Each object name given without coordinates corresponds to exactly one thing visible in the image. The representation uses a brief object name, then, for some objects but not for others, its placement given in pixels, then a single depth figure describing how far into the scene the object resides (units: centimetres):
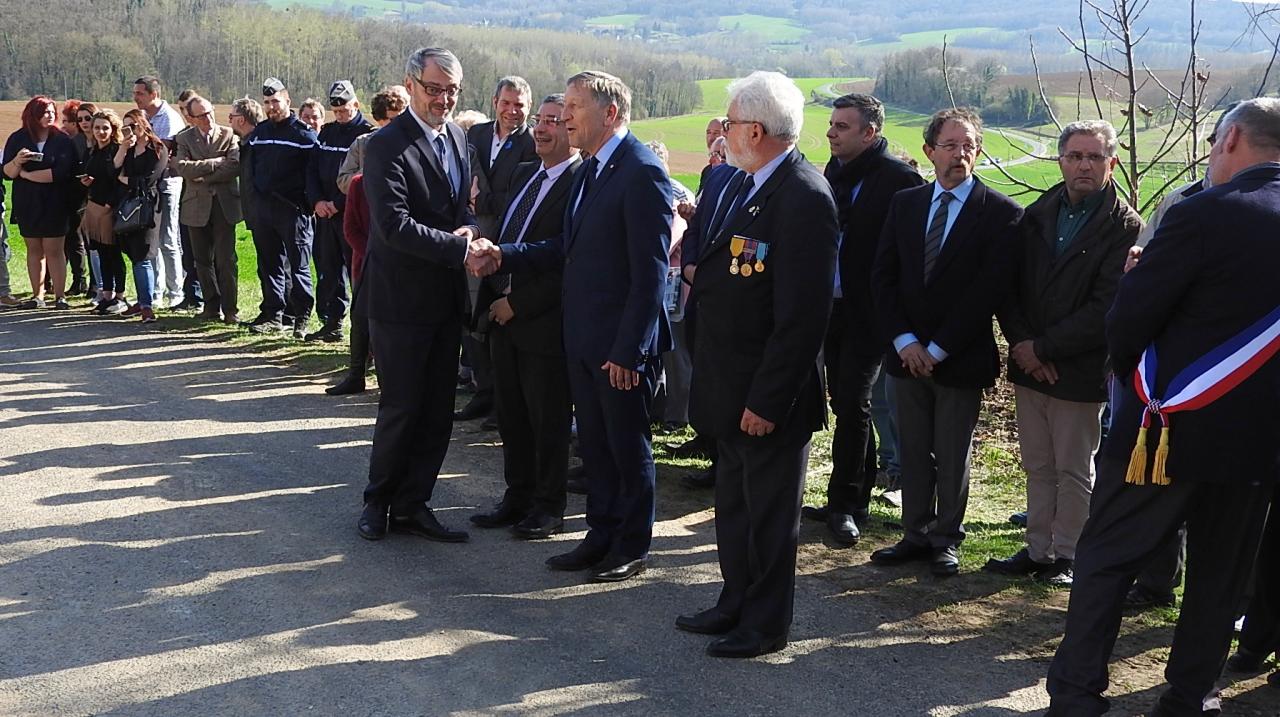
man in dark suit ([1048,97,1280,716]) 411
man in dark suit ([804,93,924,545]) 647
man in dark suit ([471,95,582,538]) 612
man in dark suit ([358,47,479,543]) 590
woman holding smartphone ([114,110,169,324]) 1187
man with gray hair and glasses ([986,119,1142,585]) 558
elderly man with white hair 475
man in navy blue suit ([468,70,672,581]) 548
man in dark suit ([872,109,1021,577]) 587
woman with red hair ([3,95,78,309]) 1226
